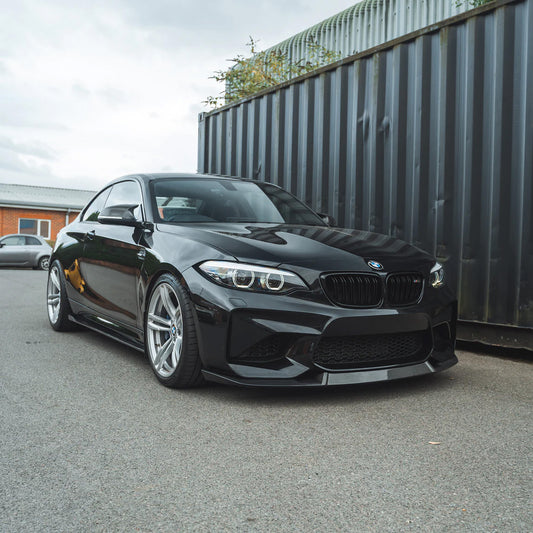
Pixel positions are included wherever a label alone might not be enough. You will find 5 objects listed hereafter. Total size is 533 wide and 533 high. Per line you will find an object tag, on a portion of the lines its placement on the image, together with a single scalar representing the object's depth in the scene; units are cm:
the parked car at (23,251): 2186
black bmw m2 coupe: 345
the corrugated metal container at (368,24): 1440
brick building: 3344
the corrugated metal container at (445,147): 489
